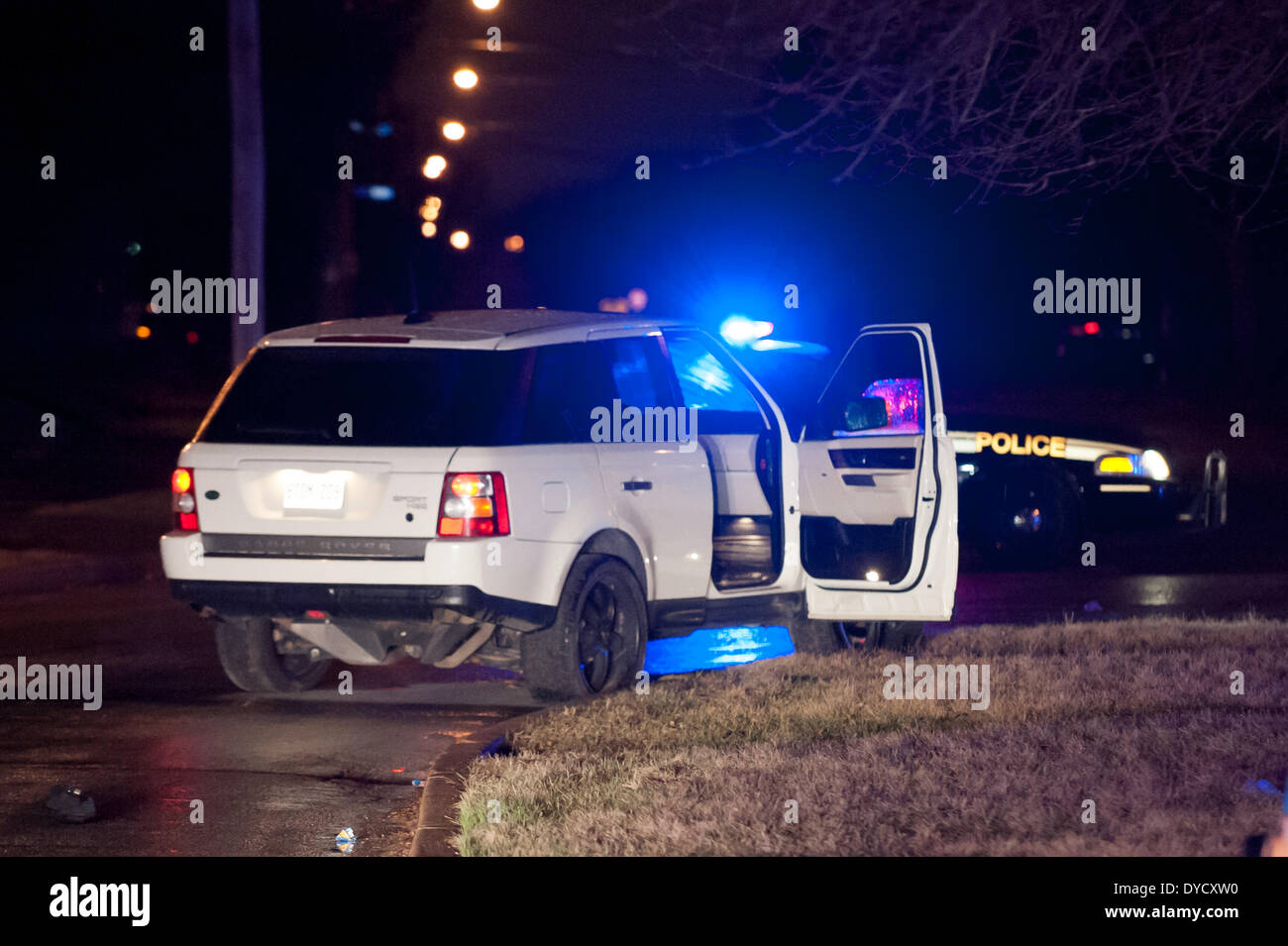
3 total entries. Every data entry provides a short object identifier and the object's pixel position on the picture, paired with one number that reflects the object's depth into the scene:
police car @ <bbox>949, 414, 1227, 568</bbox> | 14.12
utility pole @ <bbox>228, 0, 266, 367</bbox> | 14.52
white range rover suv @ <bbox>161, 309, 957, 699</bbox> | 7.40
